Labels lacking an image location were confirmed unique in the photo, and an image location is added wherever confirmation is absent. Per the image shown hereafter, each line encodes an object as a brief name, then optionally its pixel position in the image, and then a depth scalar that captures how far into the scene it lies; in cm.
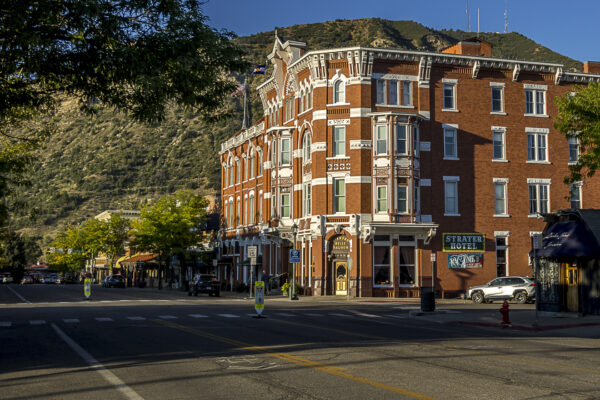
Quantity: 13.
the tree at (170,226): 7056
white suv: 3972
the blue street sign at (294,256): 4419
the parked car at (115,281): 8102
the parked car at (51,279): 12099
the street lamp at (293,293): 4327
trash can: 3152
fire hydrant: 2434
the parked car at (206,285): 5225
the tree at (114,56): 1352
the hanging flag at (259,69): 5103
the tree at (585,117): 3084
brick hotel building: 4709
